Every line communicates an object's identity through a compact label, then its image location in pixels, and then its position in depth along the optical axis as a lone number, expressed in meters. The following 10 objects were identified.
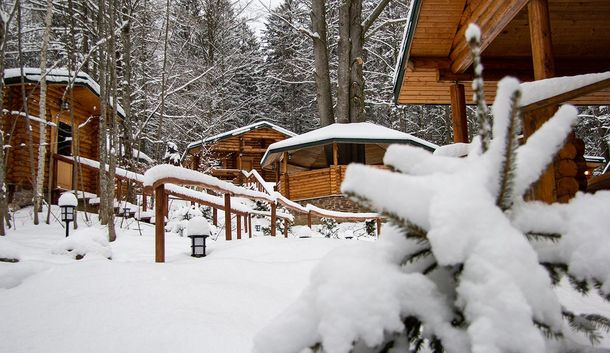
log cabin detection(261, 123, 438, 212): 17.64
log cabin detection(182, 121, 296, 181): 25.66
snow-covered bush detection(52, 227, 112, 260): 4.81
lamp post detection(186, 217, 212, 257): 4.46
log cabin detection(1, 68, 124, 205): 12.33
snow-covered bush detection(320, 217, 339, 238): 13.75
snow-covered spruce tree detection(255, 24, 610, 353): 0.77
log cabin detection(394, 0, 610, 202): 5.50
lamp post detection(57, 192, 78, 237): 7.34
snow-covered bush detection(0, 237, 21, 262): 3.79
